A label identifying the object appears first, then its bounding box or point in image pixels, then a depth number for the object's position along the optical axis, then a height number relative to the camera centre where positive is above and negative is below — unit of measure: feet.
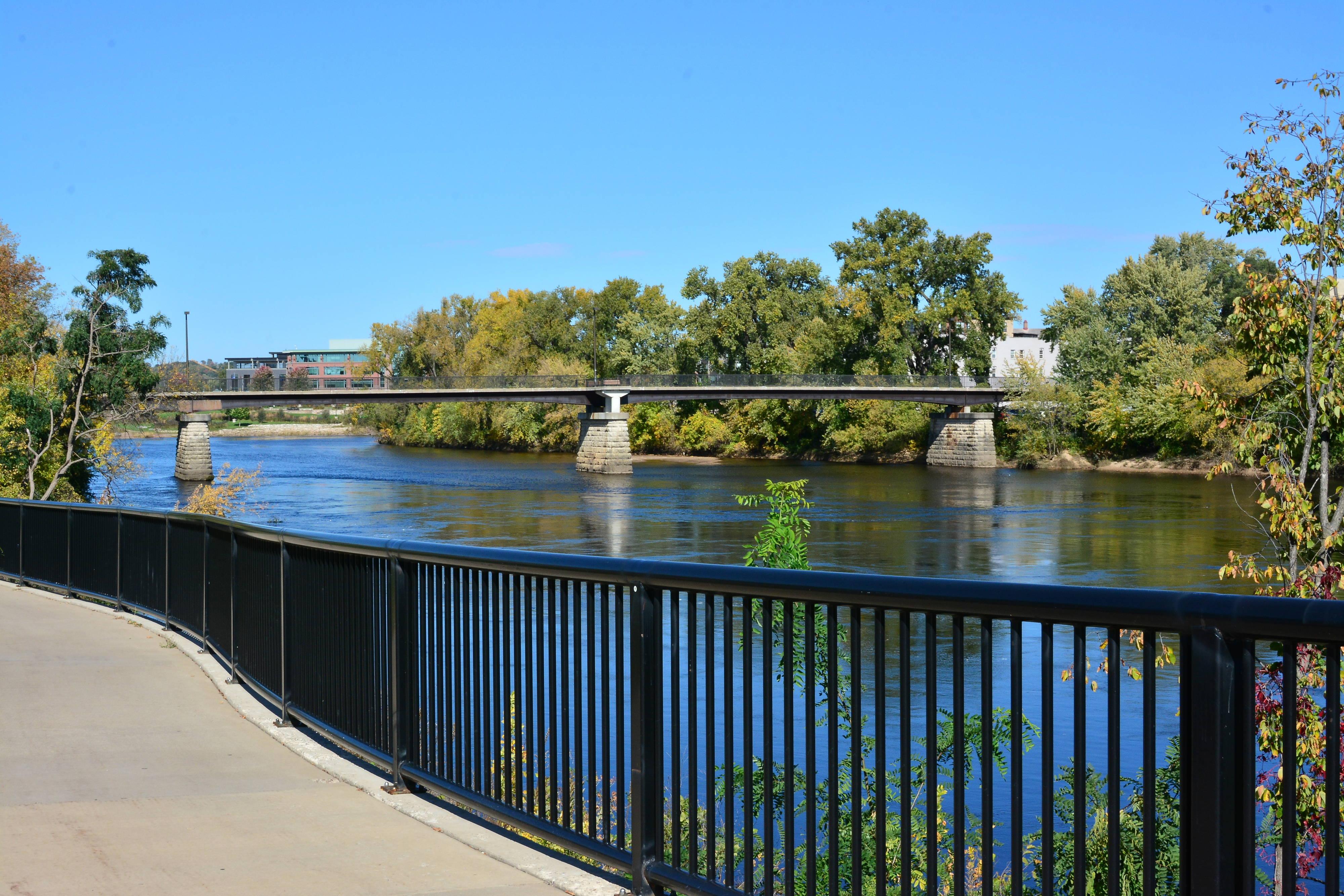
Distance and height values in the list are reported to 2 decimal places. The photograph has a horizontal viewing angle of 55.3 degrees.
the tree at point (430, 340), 425.69 +24.39
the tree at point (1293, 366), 30.42 +0.96
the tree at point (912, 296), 290.15 +25.41
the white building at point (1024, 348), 417.90 +19.48
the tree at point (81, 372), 108.06 +3.93
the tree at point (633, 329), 335.26 +22.62
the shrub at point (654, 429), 330.13 -4.94
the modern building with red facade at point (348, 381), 276.41 +11.23
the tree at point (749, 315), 317.22 +23.39
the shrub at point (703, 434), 320.91 -6.28
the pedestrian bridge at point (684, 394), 255.29 +3.16
